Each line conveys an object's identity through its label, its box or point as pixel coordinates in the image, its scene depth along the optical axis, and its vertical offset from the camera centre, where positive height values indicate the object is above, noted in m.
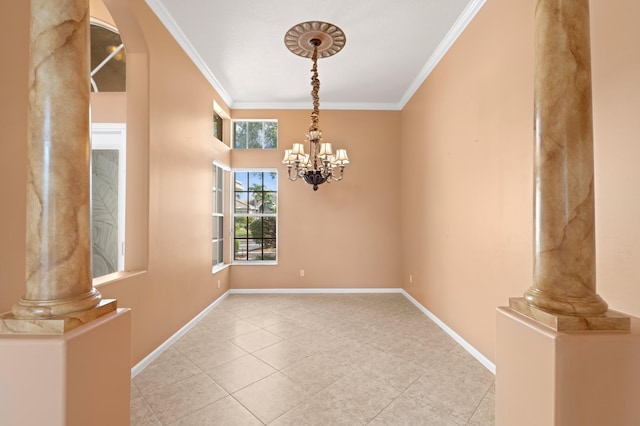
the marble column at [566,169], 1.20 +0.20
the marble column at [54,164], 1.17 +0.20
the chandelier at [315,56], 3.01 +1.84
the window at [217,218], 4.65 -0.11
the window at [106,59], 3.02 +1.69
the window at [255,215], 5.30 -0.06
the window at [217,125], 4.85 +1.56
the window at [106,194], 2.93 +0.19
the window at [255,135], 5.33 +1.50
